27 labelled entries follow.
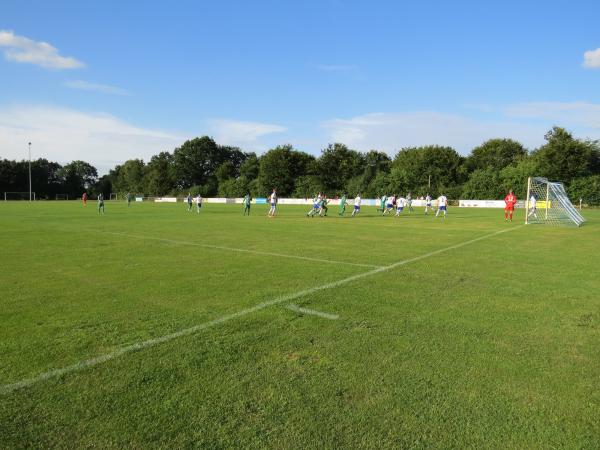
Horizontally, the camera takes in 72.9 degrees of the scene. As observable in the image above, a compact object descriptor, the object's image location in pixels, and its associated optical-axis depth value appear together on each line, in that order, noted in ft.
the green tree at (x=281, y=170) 288.30
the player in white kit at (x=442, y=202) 105.60
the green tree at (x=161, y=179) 365.40
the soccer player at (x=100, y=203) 114.21
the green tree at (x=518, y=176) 197.67
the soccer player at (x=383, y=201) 126.27
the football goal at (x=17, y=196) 314.98
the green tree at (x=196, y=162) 365.61
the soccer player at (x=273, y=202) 103.67
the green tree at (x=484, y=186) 204.66
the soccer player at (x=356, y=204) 115.60
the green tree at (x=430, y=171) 234.79
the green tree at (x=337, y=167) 275.39
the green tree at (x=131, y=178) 393.70
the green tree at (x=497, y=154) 262.06
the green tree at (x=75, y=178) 367.60
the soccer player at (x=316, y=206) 105.91
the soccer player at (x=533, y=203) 92.11
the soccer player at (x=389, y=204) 121.70
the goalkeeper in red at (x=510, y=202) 91.39
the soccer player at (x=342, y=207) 111.65
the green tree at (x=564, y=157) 189.67
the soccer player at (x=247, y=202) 114.58
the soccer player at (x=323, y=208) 106.63
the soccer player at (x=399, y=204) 111.30
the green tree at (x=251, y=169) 322.14
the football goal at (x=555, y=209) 84.58
